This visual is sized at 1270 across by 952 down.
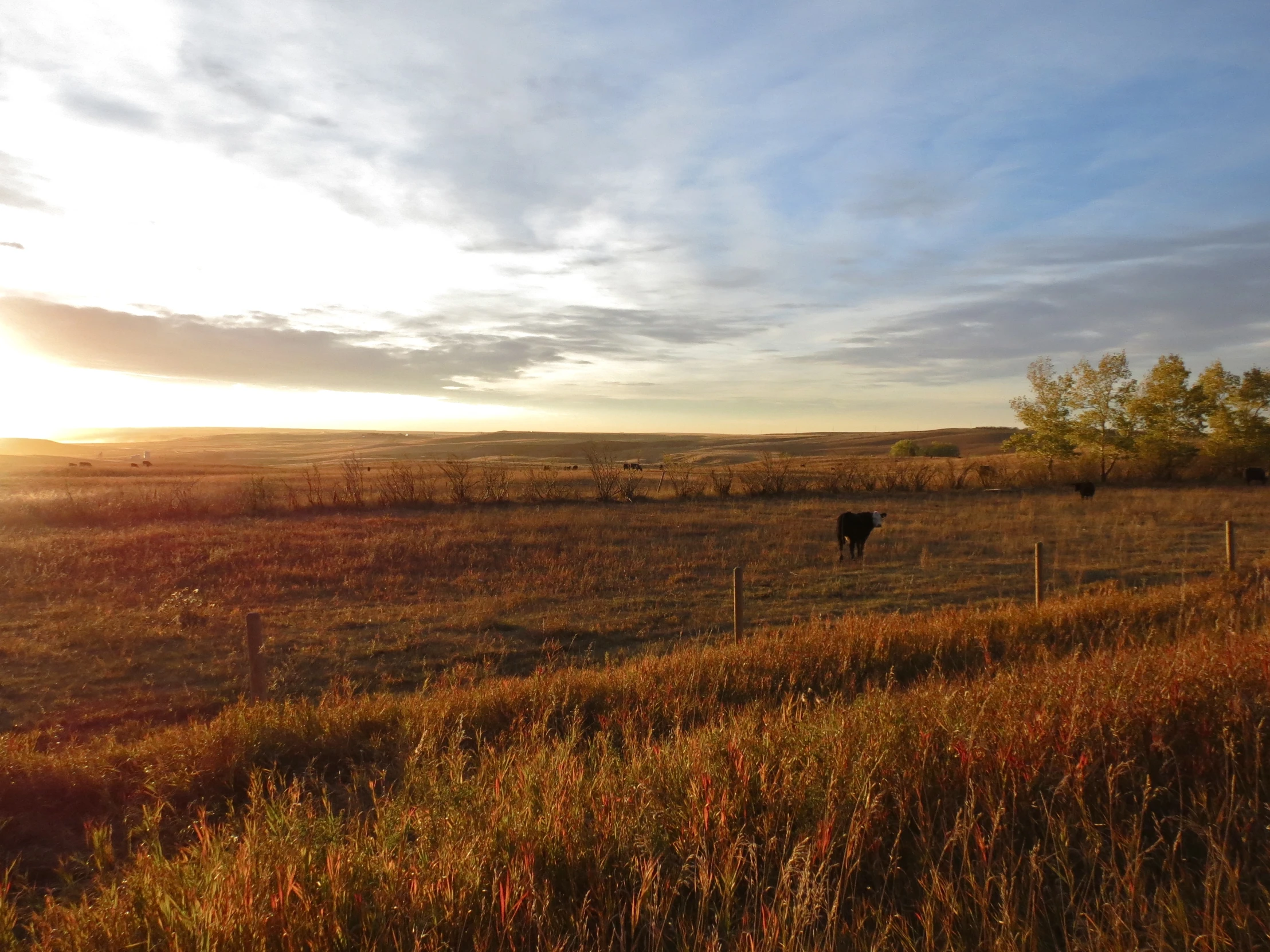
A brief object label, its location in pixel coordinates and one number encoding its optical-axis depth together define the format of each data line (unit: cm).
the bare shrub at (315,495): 2812
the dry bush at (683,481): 3344
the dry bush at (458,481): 3009
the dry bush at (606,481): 3184
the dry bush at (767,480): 3431
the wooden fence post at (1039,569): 1211
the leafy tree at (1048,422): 4200
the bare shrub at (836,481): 3578
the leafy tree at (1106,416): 4134
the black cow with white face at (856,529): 1969
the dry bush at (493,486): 3067
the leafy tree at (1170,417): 4094
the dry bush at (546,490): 3139
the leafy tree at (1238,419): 3991
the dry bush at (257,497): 2688
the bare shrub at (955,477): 3791
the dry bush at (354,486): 2848
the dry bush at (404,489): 2938
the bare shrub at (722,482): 3369
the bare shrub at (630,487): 3209
